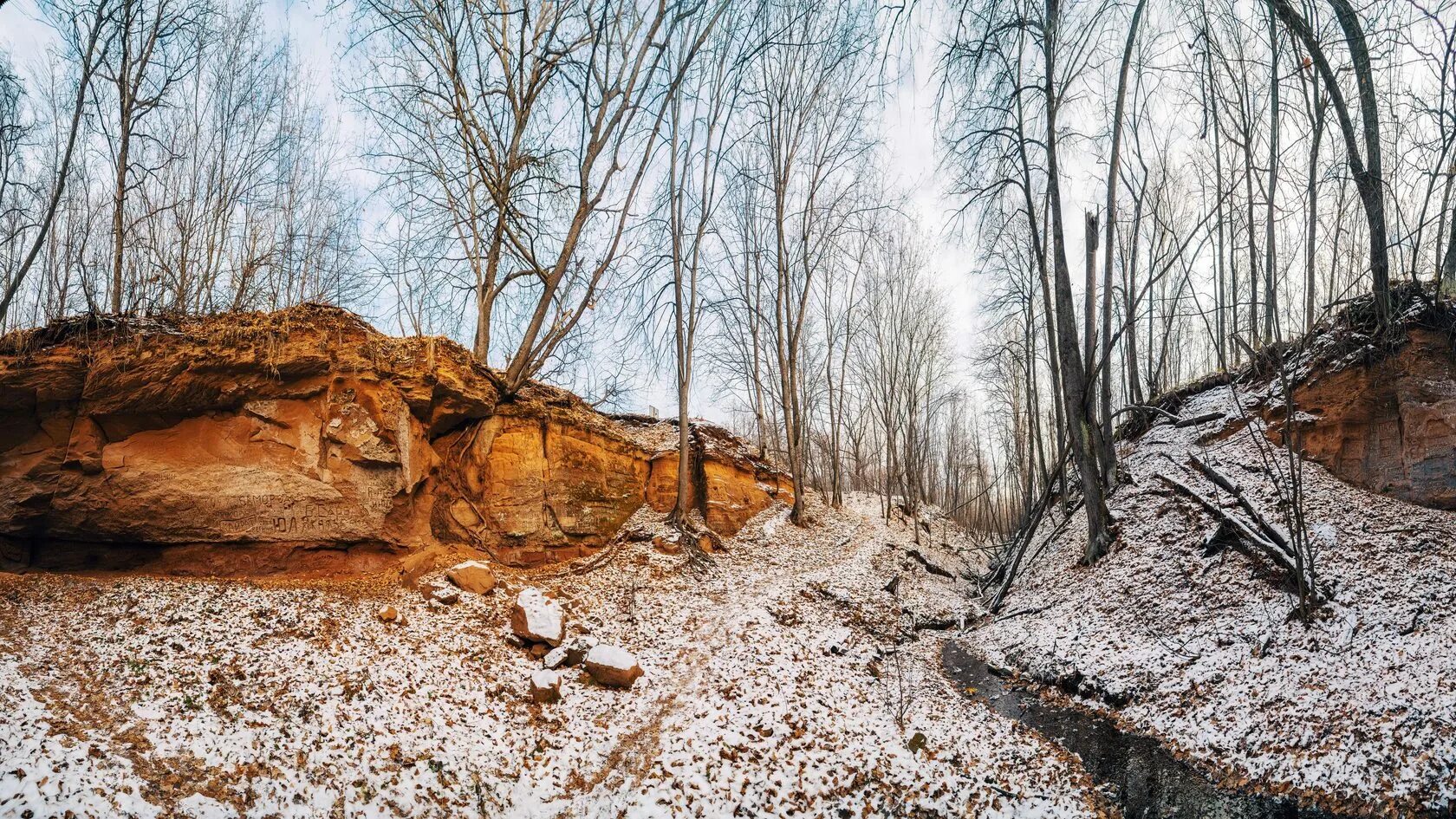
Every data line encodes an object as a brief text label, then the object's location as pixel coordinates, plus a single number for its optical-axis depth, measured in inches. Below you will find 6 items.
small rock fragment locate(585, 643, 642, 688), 269.9
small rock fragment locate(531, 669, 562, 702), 248.1
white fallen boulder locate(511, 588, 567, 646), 288.3
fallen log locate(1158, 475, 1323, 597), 280.2
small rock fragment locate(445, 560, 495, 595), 325.7
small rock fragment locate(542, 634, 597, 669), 275.2
